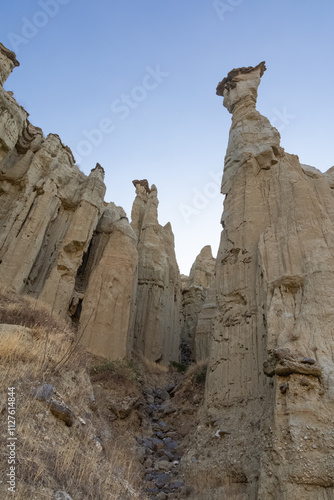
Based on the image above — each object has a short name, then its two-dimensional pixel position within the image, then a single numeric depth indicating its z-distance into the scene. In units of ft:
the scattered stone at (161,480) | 27.66
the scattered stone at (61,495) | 12.86
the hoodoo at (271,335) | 22.75
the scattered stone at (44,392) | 20.94
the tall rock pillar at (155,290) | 72.74
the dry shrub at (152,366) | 63.90
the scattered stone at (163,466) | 30.25
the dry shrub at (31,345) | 22.95
